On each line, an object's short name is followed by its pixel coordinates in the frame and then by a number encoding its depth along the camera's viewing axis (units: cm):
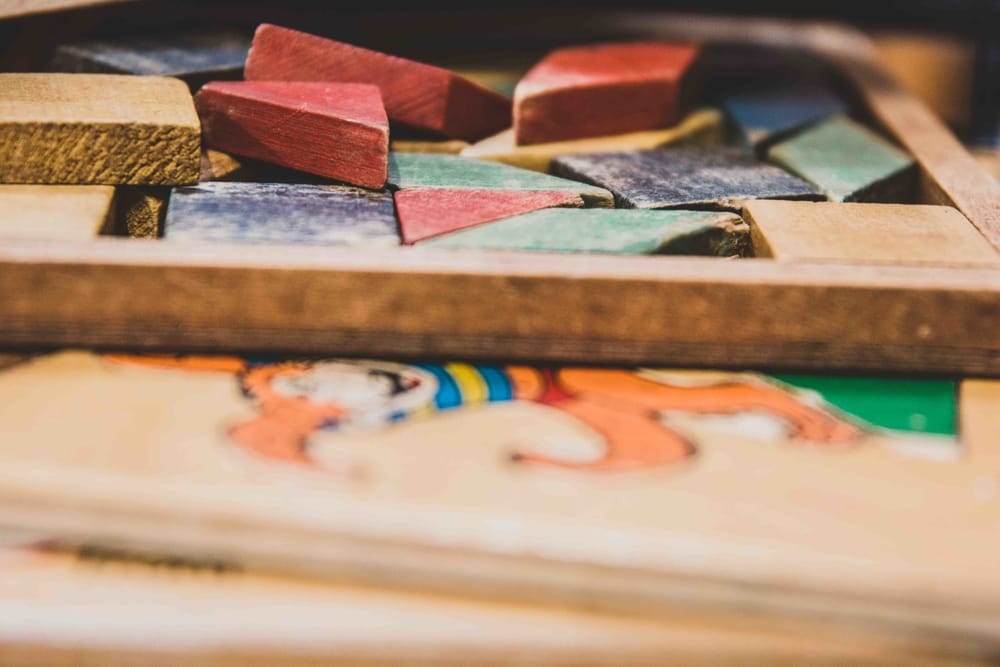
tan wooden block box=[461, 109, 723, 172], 47
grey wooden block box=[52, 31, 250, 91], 47
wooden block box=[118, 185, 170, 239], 43
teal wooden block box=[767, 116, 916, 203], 46
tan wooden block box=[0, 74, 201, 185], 42
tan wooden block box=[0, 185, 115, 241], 41
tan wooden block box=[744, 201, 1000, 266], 41
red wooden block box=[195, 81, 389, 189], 44
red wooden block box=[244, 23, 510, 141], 47
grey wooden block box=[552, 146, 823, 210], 44
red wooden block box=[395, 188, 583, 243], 42
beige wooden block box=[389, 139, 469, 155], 48
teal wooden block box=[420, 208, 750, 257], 41
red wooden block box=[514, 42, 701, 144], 47
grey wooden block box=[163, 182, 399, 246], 41
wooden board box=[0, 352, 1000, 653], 37
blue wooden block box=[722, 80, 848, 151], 51
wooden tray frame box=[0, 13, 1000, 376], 40
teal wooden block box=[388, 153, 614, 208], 44
